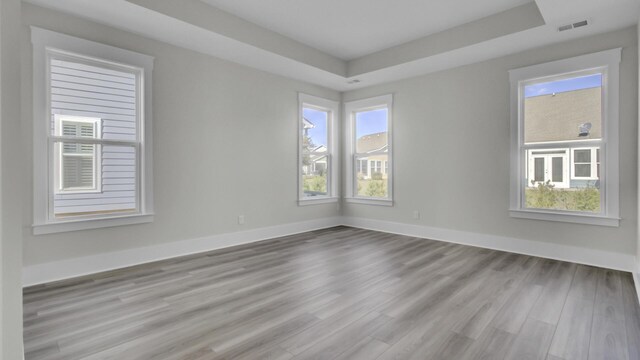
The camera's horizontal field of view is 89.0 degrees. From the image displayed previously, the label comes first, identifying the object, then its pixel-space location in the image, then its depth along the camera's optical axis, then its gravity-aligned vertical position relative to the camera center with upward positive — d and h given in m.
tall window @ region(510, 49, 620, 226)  3.55 +0.47
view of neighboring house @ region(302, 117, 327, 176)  5.70 +0.43
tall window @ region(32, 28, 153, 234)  3.04 +0.47
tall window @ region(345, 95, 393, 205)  5.62 +0.53
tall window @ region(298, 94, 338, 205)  5.58 +0.54
